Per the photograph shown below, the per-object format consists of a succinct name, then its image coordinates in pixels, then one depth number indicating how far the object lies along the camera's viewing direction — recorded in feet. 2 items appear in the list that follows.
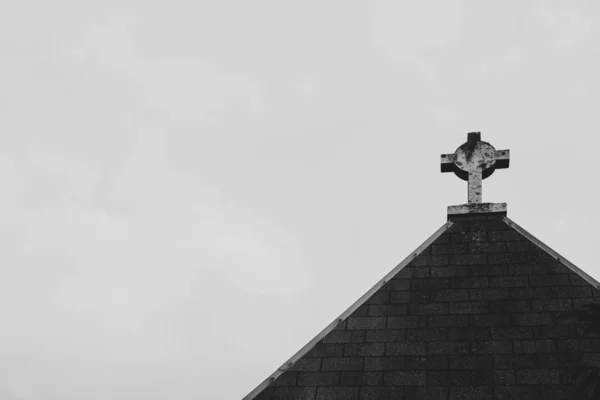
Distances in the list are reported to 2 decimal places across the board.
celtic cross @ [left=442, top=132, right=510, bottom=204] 30.09
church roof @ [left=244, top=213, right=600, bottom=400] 22.74
